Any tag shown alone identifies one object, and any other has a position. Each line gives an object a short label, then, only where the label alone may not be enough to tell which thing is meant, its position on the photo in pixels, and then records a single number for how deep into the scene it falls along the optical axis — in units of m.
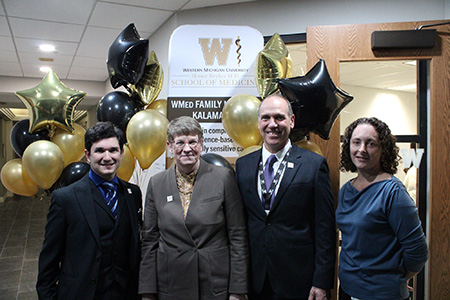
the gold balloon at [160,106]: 2.42
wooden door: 2.19
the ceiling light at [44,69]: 5.86
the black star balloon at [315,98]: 1.81
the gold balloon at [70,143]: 2.27
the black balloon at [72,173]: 2.05
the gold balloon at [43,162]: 2.09
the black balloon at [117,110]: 2.27
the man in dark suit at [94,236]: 1.39
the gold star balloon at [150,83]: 2.31
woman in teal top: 1.34
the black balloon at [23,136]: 2.32
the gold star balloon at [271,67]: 2.07
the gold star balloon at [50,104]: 2.19
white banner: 2.34
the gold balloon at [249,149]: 1.99
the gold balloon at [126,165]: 2.25
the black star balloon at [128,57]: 2.09
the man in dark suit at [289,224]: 1.45
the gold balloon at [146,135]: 2.08
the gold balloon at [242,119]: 2.03
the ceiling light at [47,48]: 4.56
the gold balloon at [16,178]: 2.32
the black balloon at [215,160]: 1.89
